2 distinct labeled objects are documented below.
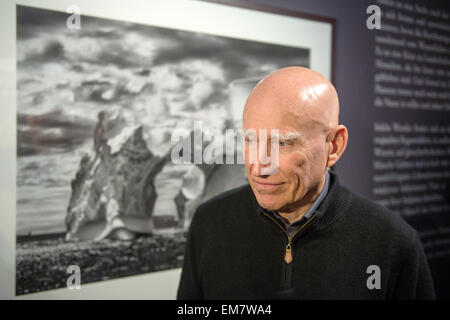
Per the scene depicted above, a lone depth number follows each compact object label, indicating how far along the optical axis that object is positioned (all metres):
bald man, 0.73
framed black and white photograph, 0.97
